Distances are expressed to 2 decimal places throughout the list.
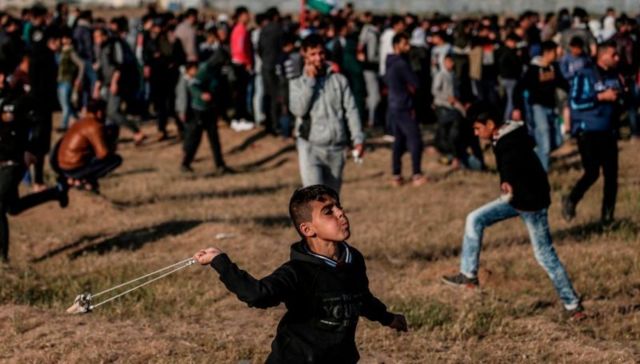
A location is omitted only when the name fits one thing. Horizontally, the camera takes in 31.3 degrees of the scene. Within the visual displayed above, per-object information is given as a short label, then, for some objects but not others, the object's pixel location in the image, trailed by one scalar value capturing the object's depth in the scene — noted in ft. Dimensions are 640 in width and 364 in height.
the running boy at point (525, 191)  26.91
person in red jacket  63.62
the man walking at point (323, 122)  31.40
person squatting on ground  40.04
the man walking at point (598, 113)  36.60
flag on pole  67.41
